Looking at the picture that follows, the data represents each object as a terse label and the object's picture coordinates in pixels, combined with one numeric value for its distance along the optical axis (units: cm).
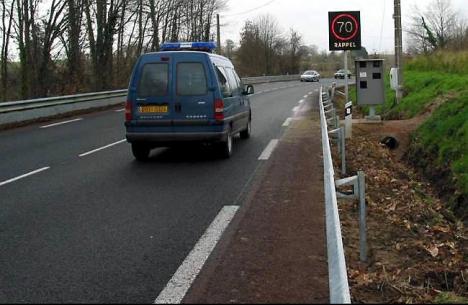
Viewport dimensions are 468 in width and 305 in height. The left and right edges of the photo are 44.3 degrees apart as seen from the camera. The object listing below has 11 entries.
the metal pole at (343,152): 910
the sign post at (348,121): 1211
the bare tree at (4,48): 2980
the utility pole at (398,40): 1846
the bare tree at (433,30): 7396
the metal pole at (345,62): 1439
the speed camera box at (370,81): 1565
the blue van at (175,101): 1047
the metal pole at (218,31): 5256
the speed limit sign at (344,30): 1488
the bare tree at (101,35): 3300
